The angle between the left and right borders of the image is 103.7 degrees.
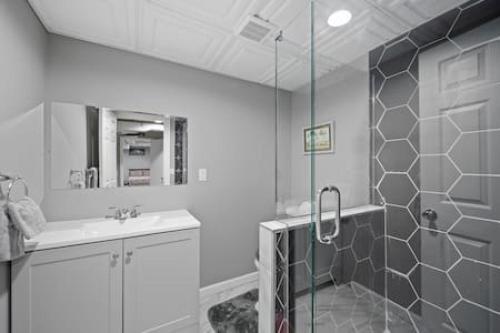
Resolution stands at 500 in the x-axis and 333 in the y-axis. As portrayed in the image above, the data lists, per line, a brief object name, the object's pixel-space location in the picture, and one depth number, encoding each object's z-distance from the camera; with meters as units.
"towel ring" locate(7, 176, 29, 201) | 0.96
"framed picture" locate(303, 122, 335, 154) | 1.27
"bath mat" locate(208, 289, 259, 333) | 1.57
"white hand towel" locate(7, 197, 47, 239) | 0.95
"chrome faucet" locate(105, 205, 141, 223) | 1.59
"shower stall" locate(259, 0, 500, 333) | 1.20
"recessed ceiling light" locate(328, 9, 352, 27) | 1.27
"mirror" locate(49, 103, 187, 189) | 1.49
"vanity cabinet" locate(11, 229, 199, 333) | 1.08
